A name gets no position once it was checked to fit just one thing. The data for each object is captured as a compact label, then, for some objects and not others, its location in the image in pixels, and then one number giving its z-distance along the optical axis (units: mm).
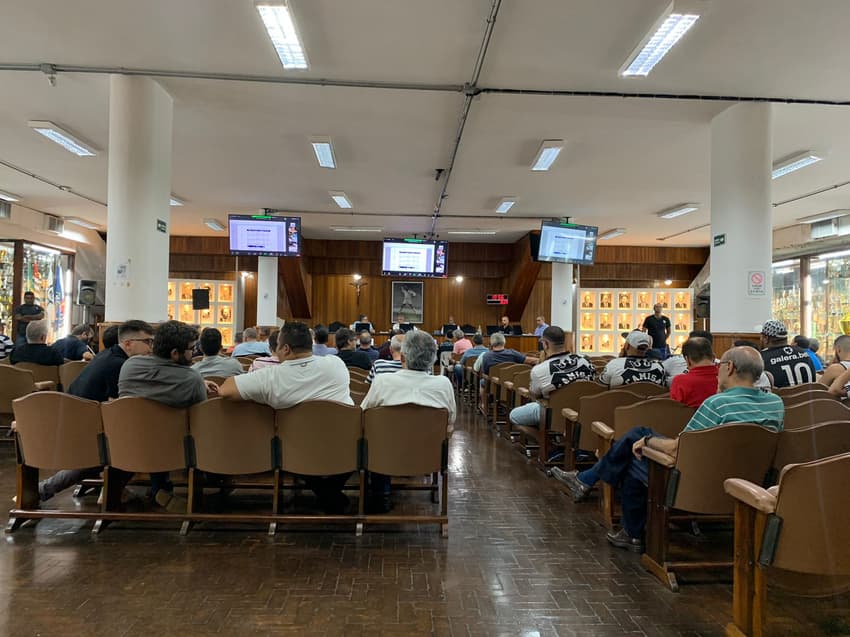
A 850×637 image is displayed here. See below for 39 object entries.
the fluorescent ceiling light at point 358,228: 14959
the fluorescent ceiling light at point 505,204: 11435
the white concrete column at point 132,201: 5750
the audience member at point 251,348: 6816
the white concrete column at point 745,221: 6297
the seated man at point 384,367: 4357
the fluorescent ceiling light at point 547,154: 7773
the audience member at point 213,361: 4363
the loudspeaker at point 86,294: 13305
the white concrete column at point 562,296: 13624
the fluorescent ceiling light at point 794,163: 8086
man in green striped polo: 2719
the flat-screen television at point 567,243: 10664
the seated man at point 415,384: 3439
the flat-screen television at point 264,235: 10430
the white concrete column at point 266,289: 13406
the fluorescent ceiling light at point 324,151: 7696
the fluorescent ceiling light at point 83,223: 13975
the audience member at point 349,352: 6062
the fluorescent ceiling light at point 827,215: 12050
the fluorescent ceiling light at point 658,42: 4441
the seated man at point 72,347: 6781
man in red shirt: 3582
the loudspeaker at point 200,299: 13844
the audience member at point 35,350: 5727
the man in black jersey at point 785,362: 4844
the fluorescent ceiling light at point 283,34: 4305
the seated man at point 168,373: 3316
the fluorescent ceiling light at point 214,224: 14035
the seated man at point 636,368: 4754
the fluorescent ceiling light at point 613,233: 14793
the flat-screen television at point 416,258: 13266
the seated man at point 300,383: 3242
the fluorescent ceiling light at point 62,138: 7207
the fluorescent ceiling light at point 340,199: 11070
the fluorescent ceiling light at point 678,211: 11695
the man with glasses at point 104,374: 3691
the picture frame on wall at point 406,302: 18641
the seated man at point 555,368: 4738
